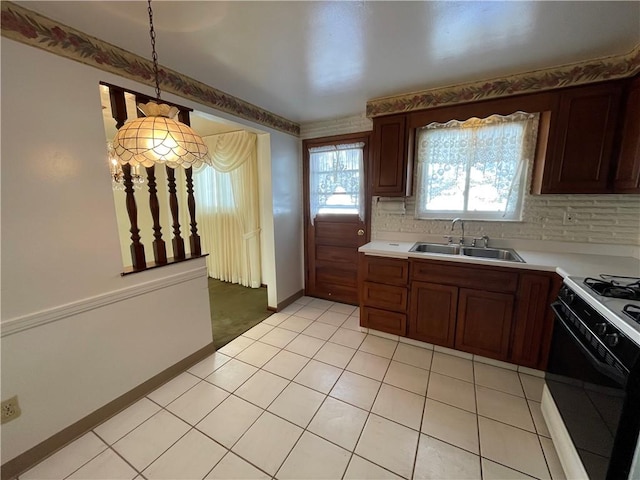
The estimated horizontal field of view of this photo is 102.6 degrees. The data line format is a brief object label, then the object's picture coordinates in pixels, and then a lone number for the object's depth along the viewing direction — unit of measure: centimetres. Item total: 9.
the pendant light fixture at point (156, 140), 108
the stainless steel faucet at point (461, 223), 259
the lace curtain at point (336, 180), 315
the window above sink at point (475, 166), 237
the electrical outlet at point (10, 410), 131
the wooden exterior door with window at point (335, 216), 318
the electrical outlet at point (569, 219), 224
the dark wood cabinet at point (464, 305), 197
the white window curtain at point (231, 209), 362
